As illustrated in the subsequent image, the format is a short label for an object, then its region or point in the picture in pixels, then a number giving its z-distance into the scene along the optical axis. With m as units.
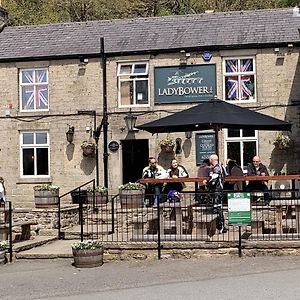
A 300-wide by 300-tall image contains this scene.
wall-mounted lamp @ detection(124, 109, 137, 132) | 20.40
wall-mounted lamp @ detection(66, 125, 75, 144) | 20.78
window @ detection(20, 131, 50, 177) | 21.28
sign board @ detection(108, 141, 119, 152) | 20.60
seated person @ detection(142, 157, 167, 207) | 16.09
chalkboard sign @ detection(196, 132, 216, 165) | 19.97
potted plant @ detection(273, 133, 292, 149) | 19.12
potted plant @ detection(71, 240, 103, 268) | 11.24
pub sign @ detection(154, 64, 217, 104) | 20.31
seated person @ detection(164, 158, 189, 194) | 15.34
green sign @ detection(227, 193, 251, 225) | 11.31
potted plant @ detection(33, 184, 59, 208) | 16.58
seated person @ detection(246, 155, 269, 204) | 14.82
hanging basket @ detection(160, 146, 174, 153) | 19.98
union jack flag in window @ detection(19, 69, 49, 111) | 21.47
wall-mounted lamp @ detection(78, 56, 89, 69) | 20.98
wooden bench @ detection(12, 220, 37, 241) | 14.22
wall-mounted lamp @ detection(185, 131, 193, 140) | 20.03
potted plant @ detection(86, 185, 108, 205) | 17.80
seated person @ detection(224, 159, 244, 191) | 14.80
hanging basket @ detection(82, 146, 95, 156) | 20.41
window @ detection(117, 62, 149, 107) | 20.83
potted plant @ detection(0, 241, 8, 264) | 12.09
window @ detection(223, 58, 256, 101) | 20.20
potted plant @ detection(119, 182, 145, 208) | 15.63
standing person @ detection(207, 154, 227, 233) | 12.66
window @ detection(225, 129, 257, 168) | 19.95
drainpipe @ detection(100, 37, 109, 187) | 20.56
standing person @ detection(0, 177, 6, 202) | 17.96
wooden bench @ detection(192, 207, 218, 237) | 12.13
